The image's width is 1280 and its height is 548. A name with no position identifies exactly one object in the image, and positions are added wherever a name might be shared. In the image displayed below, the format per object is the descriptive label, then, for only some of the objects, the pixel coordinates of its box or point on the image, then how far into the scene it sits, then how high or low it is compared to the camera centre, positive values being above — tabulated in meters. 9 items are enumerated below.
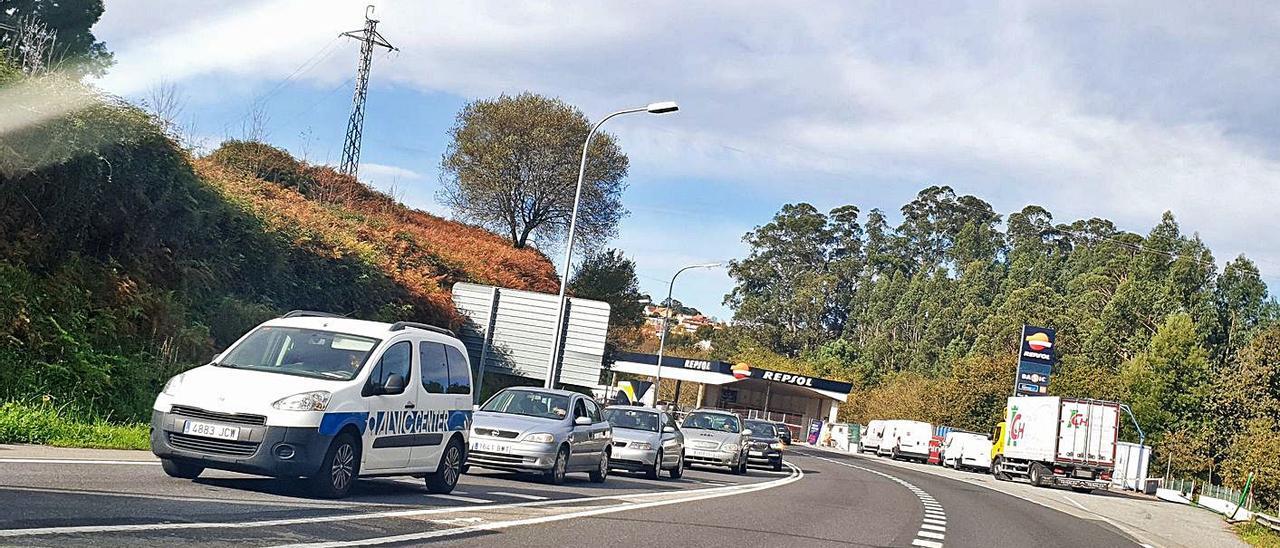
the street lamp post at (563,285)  28.09 +2.14
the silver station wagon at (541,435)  18.52 -0.84
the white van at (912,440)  68.00 -0.26
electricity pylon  46.47 +9.59
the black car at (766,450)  36.69 -1.06
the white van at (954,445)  60.03 -0.19
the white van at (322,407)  11.46 -0.61
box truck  42.72 +0.57
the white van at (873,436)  77.19 -0.42
